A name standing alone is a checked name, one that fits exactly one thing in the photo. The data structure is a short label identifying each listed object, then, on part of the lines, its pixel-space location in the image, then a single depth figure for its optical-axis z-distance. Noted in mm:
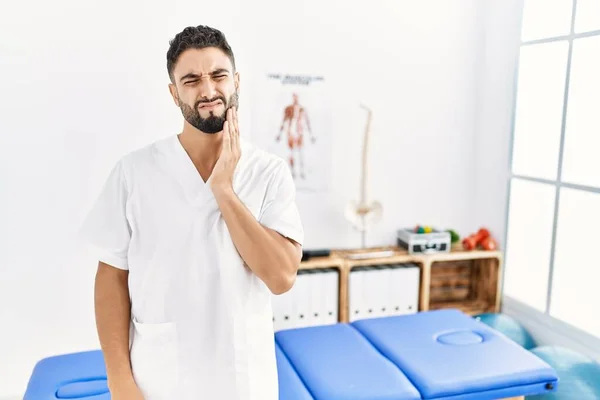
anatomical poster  2926
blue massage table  1798
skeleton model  3059
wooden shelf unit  2920
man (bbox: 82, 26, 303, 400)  1223
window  2596
